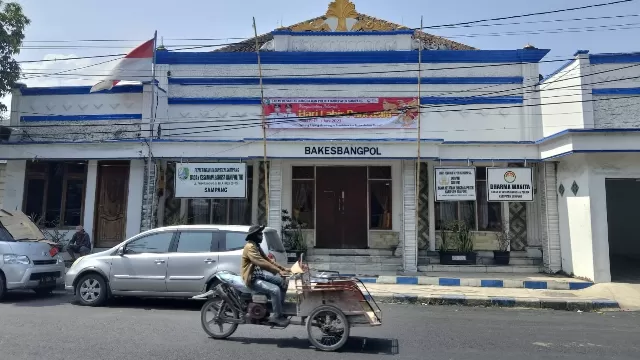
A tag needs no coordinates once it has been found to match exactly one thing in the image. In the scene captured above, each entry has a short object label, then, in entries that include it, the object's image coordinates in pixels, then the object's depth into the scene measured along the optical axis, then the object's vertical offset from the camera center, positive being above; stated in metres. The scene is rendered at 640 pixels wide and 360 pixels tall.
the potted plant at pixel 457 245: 13.22 -0.52
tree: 13.17 +5.41
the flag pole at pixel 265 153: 12.83 +2.08
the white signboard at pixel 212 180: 13.22 +1.32
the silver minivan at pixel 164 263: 8.23 -0.74
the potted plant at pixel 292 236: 13.47 -0.33
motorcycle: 5.84 -1.12
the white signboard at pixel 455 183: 13.05 +1.32
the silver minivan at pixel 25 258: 8.83 -0.76
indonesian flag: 14.18 +5.02
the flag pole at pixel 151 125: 13.37 +3.06
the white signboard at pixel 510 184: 12.93 +1.30
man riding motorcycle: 6.01 -0.70
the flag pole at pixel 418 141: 12.55 +2.43
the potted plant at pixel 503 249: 13.27 -0.64
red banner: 14.45 +3.72
